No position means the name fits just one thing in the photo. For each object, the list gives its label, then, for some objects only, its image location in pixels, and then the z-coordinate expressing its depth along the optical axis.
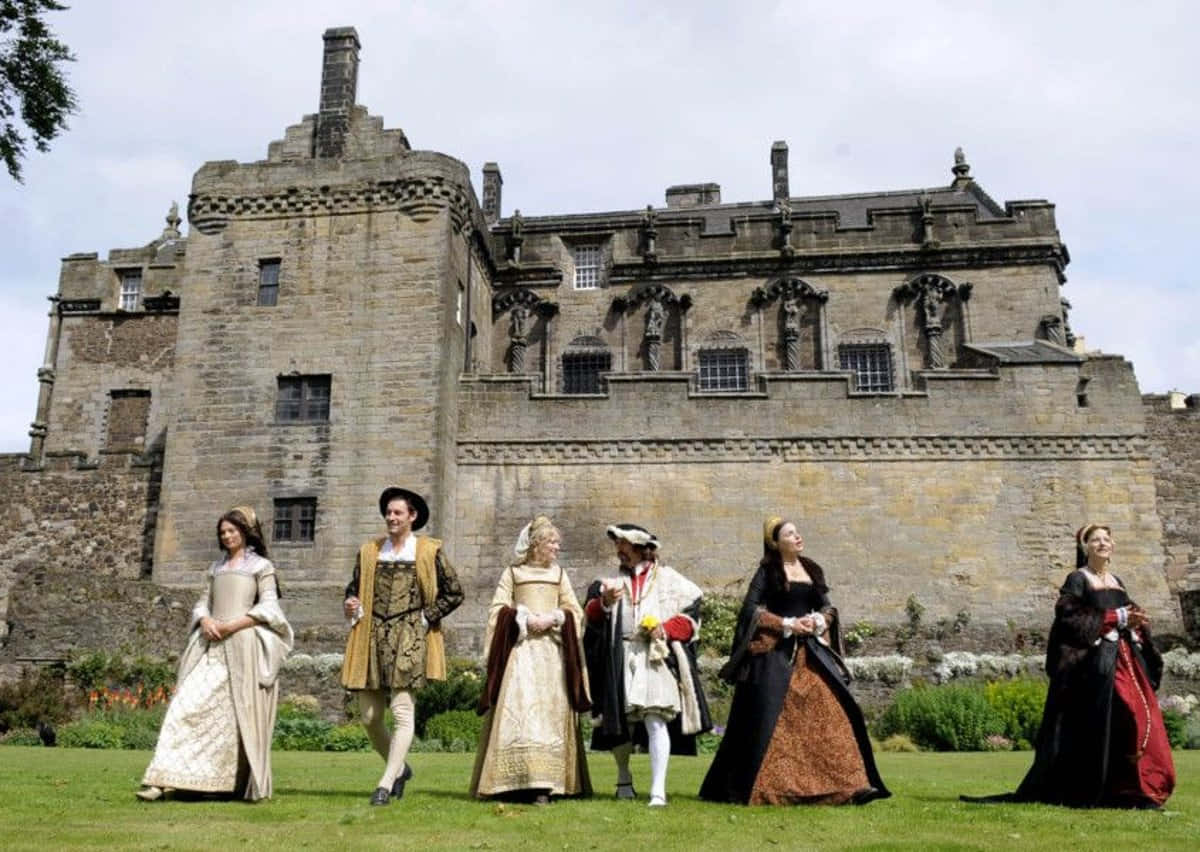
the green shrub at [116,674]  20.56
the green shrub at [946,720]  16.52
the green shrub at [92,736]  16.64
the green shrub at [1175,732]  16.31
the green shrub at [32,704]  18.58
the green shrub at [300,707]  19.25
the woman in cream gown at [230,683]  8.59
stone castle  24.59
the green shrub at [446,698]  18.86
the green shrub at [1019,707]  16.73
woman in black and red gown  8.66
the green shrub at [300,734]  16.54
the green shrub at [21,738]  17.27
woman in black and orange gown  8.56
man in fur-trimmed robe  8.97
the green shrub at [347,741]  16.44
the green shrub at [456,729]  16.50
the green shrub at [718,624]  22.89
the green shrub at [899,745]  16.27
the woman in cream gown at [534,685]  8.57
